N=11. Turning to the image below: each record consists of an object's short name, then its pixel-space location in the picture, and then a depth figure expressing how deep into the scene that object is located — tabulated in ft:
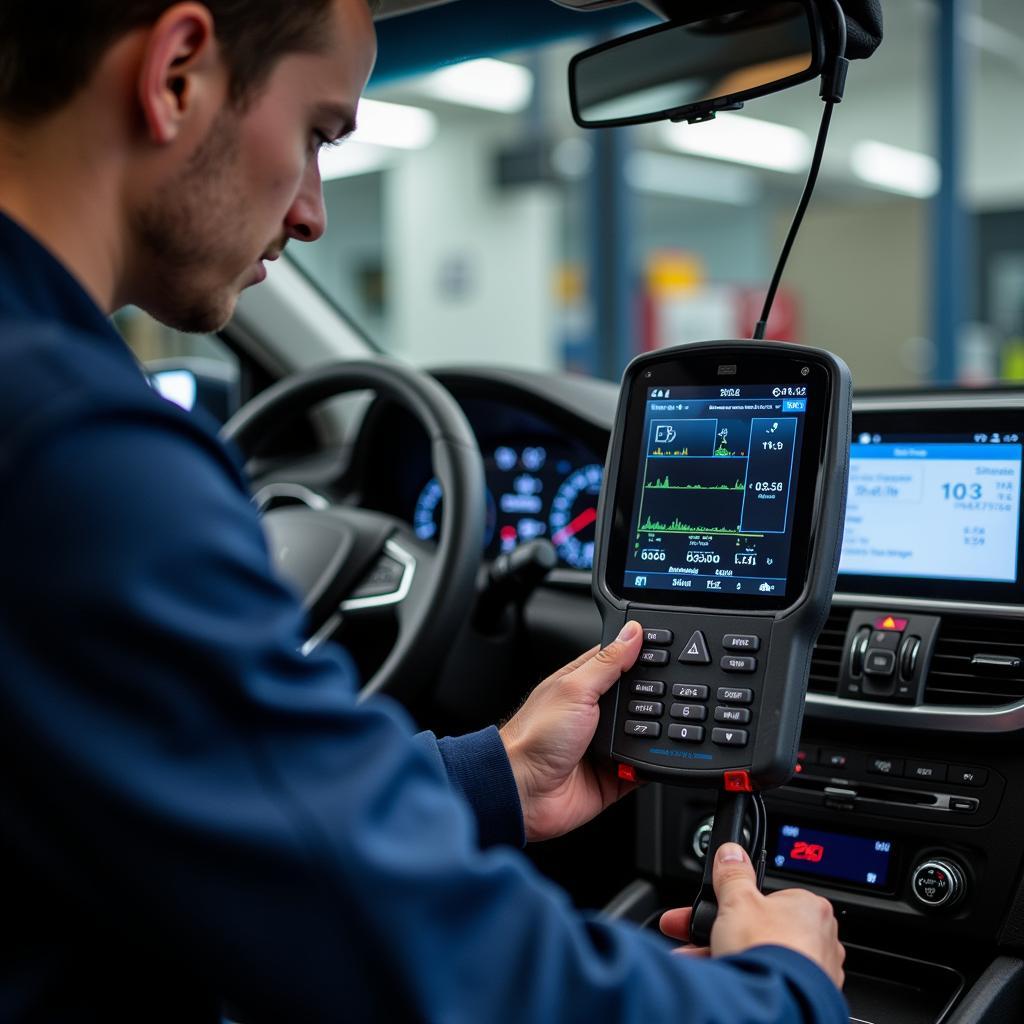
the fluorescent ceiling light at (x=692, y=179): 36.58
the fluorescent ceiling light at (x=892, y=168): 36.96
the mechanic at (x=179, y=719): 1.54
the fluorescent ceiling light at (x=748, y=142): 31.58
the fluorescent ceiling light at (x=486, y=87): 23.72
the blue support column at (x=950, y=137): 18.24
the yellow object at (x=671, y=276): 36.55
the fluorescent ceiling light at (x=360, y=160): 29.14
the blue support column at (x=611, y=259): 17.97
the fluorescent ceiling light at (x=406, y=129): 26.09
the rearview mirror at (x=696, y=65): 3.14
